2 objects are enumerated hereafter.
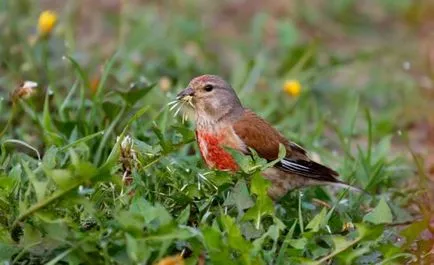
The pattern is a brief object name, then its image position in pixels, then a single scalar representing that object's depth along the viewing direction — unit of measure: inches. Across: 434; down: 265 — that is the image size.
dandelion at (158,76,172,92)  546.6
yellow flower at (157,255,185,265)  309.1
